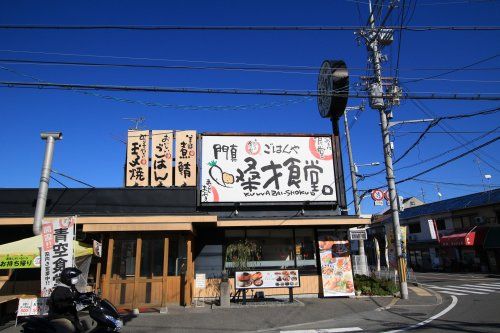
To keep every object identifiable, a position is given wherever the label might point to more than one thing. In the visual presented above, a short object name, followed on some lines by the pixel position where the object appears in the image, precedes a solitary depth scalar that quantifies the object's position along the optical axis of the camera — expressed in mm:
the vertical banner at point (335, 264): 16219
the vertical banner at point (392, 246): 16750
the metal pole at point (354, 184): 23822
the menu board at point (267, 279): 14369
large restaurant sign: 17234
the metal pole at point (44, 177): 11305
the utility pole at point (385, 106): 16062
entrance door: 13703
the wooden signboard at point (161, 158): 17094
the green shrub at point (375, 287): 16688
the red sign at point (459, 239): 33531
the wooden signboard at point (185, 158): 17156
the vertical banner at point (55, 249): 10289
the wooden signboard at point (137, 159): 17031
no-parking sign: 23592
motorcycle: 6727
